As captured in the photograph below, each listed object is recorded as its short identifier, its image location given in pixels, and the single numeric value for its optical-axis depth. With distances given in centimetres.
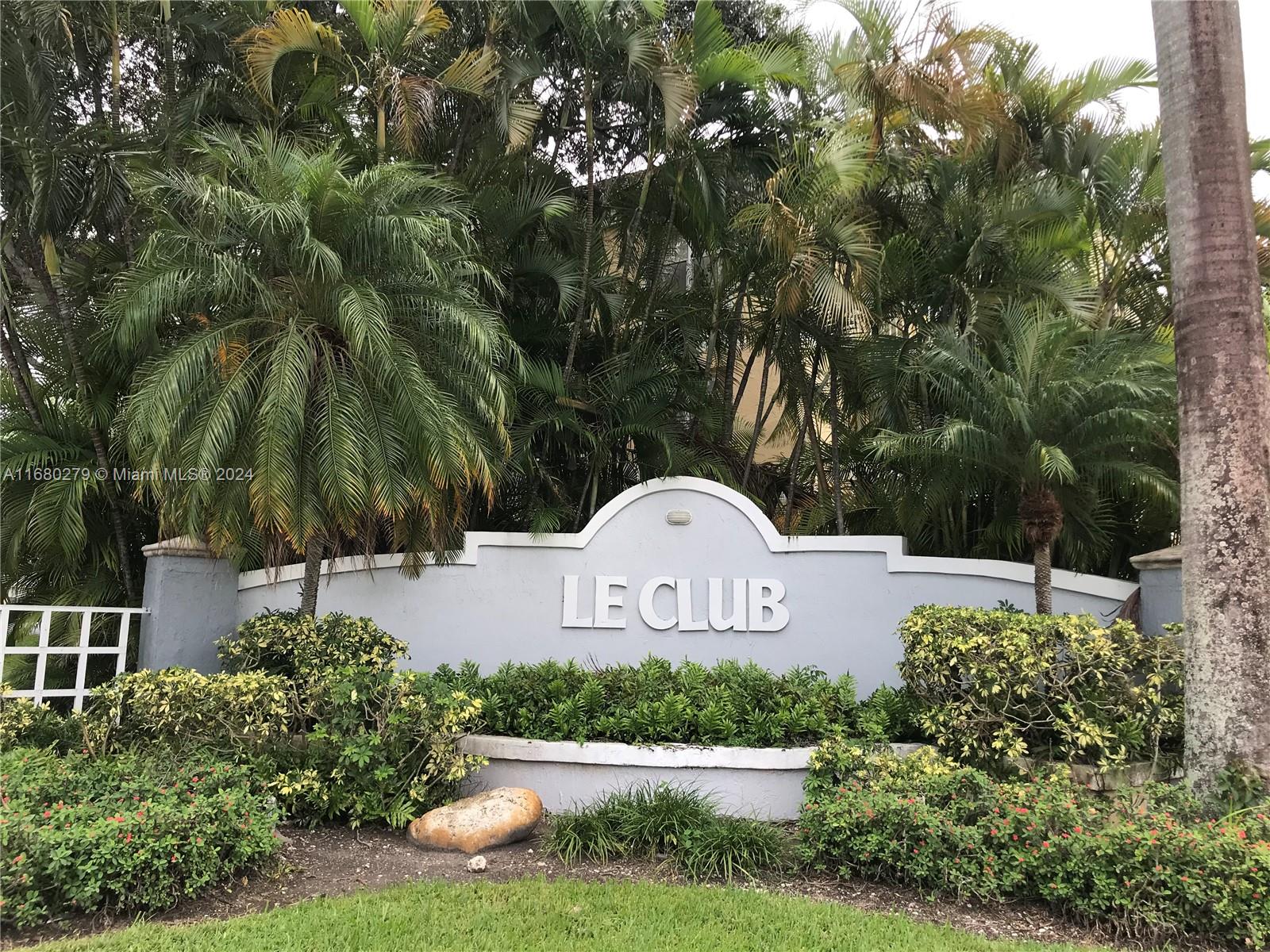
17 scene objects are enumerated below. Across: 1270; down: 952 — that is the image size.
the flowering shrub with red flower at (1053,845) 489
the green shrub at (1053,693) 664
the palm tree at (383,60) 883
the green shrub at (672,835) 596
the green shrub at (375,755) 658
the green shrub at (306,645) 769
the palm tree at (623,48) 915
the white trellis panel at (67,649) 758
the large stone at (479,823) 626
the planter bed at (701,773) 690
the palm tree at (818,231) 881
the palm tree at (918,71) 849
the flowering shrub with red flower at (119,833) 477
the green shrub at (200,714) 679
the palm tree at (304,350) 727
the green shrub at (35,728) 689
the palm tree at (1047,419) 733
